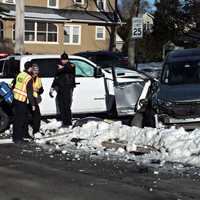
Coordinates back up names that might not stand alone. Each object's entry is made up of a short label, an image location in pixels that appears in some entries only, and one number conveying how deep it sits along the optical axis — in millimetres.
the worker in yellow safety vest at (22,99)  13289
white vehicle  15836
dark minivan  13320
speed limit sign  22312
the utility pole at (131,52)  34041
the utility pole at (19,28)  23344
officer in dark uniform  14906
